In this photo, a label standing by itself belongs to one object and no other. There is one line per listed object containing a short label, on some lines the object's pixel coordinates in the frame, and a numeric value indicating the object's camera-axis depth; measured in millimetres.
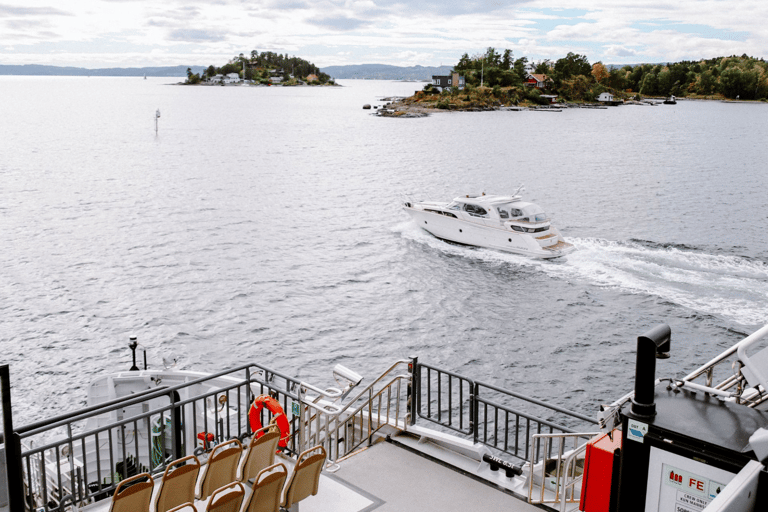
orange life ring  8852
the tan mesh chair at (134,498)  6395
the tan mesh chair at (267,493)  6852
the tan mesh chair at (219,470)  7418
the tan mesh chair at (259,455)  7836
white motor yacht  35719
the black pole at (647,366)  5258
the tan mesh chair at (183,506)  6406
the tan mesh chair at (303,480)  7355
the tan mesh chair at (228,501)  6500
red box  7184
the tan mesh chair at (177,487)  6809
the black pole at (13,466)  5359
